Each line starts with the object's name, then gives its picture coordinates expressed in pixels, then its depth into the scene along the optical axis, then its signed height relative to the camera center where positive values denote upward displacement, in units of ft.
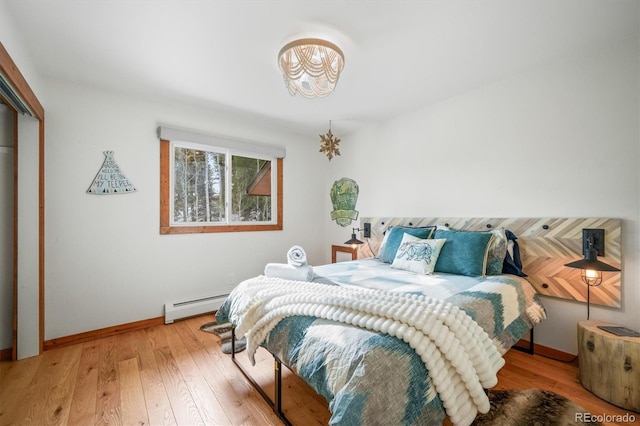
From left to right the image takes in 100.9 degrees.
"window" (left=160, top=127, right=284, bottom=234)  9.60 +1.05
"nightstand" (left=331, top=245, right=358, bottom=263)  12.26 -1.90
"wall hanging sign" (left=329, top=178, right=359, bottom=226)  12.74 +0.56
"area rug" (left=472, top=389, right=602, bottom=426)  4.66 -3.71
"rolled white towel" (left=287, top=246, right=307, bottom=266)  6.46 -1.13
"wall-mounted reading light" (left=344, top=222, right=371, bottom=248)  11.69 -0.82
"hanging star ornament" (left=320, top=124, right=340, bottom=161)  10.41 +2.63
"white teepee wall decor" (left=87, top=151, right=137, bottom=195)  8.25 +0.95
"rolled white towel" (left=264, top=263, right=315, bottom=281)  6.23 -1.46
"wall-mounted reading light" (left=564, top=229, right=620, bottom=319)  5.75 -1.09
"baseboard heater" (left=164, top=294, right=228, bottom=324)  9.21 -3.52
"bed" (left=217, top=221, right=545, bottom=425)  3.14 -1.89
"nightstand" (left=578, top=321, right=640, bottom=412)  4.95 -3.01
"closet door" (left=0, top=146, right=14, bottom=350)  6.88 -0.96
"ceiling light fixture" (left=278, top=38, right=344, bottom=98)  5.90 +3.46
